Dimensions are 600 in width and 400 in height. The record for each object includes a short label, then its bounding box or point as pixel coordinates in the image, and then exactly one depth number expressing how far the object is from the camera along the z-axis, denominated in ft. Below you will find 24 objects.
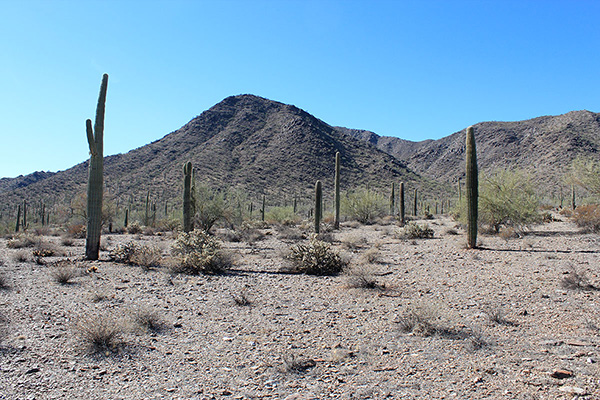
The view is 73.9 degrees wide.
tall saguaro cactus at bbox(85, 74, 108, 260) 41.50
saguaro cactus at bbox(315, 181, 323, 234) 67.67
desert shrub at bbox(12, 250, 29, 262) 41.96
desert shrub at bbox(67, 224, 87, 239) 75.77
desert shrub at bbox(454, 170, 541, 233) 65.87
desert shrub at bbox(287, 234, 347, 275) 35.73
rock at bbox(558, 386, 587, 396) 12.18
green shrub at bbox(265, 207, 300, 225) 108.68
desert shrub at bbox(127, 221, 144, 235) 91.48
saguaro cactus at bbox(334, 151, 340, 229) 90.63
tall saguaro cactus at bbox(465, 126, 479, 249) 49.83
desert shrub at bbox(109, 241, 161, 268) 38.66
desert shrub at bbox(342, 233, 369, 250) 53.36
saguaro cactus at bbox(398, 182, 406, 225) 95.09
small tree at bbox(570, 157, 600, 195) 66.23
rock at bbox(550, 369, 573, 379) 13.38
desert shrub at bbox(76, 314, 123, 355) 16.55
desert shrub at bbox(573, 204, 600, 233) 60.39
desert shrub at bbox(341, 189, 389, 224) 113.91
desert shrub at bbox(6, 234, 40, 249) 58.75
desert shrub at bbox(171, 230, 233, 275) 35.96
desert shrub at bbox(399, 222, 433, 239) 66.95
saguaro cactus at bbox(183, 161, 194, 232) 51.11
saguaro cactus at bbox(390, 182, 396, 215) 126.19
